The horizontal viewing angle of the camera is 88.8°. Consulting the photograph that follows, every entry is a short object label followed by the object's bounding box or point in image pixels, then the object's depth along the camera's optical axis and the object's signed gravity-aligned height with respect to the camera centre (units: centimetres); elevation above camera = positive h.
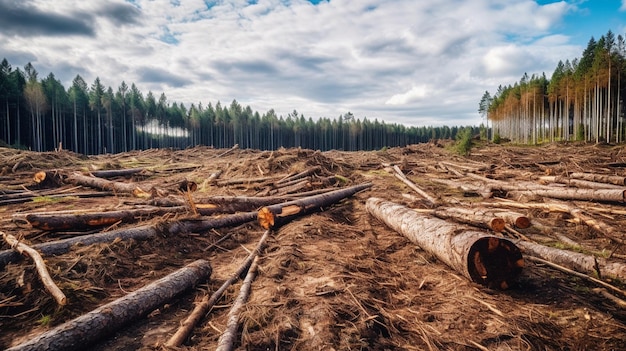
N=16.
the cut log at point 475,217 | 555 -113
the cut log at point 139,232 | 519 -138
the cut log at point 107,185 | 1142 -80
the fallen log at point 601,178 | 964 -69
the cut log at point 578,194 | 789 -103
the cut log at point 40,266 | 379 -138
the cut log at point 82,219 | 629 -115
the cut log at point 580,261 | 434 -155
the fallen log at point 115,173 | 1568 -41
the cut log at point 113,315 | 300 -166
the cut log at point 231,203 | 865 -116
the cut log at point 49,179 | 1355 -58
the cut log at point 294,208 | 797 -126
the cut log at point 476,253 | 420 -133
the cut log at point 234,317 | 306 -173
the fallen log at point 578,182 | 929 -82
